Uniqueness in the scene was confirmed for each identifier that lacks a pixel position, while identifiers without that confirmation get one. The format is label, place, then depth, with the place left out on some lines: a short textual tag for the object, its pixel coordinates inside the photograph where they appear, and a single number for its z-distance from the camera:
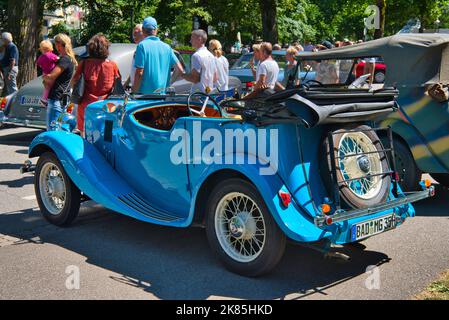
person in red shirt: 7.47
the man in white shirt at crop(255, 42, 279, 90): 9.45
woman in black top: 8.38
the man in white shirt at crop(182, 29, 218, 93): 8.48
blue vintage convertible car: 4.40
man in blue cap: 7.50
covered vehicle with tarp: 6.63
